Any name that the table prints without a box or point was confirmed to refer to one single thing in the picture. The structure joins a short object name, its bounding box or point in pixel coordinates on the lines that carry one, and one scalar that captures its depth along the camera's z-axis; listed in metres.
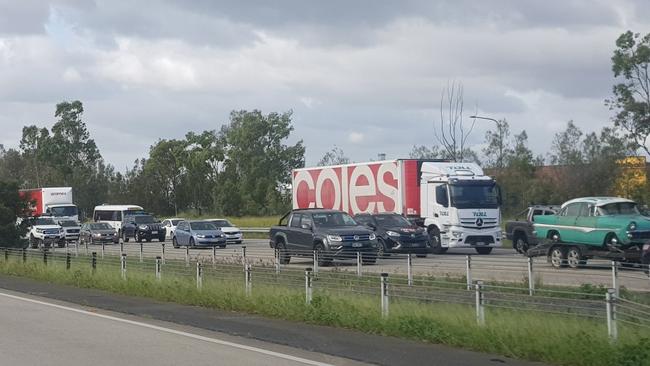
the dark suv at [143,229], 52.64
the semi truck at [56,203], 59.84
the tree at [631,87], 57.41
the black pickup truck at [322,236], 26.45
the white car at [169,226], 56.34
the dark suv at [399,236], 29.58
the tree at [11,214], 35.31
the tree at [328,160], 96.37
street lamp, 65.88
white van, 58.66
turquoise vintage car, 22.95
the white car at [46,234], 47.46
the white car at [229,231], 45.97
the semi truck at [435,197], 32.22
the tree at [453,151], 62.94
